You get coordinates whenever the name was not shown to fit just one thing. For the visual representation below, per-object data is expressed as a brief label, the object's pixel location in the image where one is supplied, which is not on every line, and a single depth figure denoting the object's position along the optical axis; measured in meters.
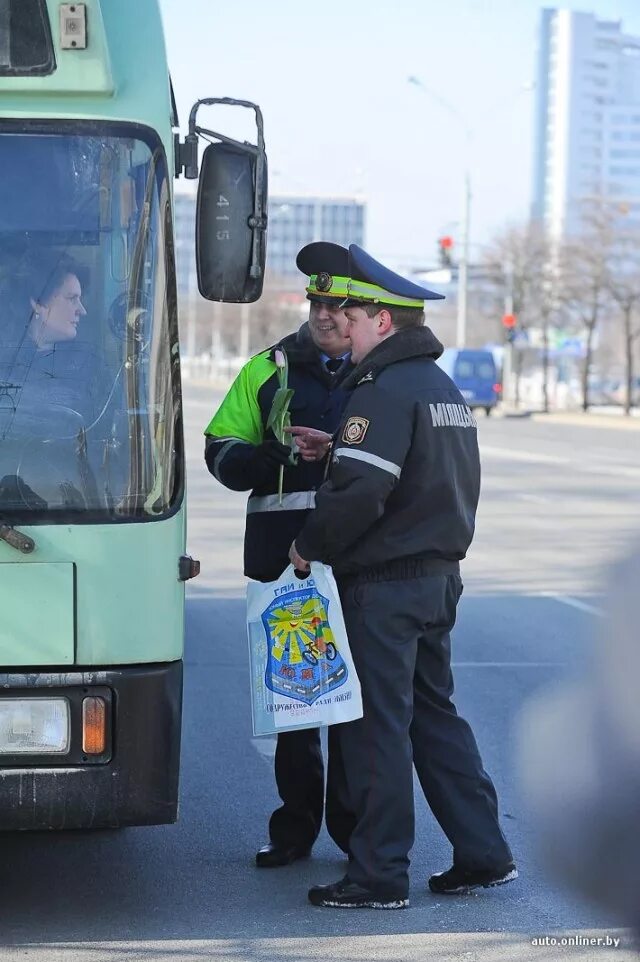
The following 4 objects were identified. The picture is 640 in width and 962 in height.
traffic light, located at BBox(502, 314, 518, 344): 57.69
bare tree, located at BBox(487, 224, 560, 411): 63.53
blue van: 54.34
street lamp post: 51.62
